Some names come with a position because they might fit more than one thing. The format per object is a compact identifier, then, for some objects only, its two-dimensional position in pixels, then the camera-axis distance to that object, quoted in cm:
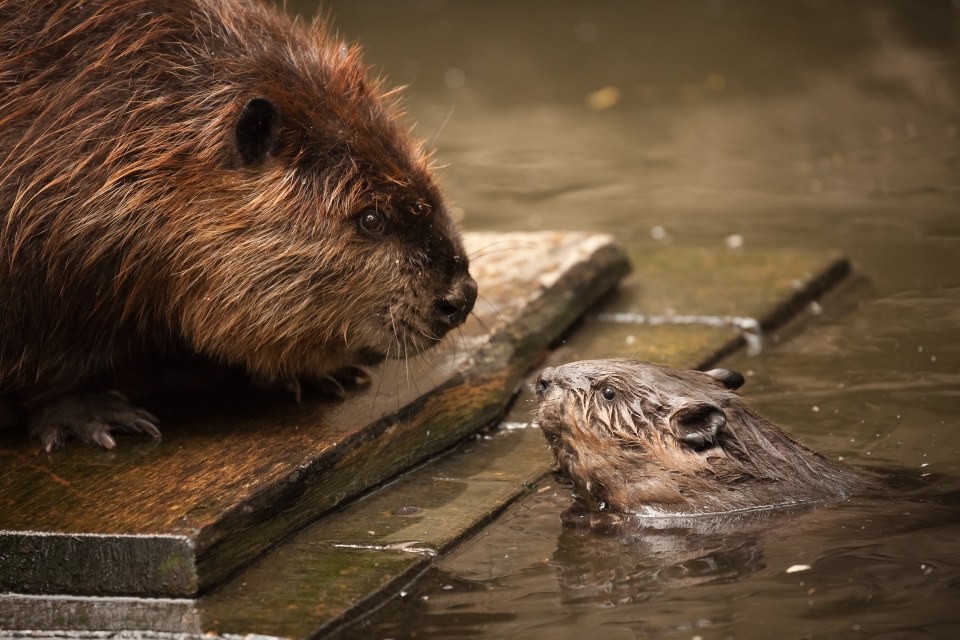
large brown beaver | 650
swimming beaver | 643
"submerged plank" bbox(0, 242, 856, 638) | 557
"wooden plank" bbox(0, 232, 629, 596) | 579
